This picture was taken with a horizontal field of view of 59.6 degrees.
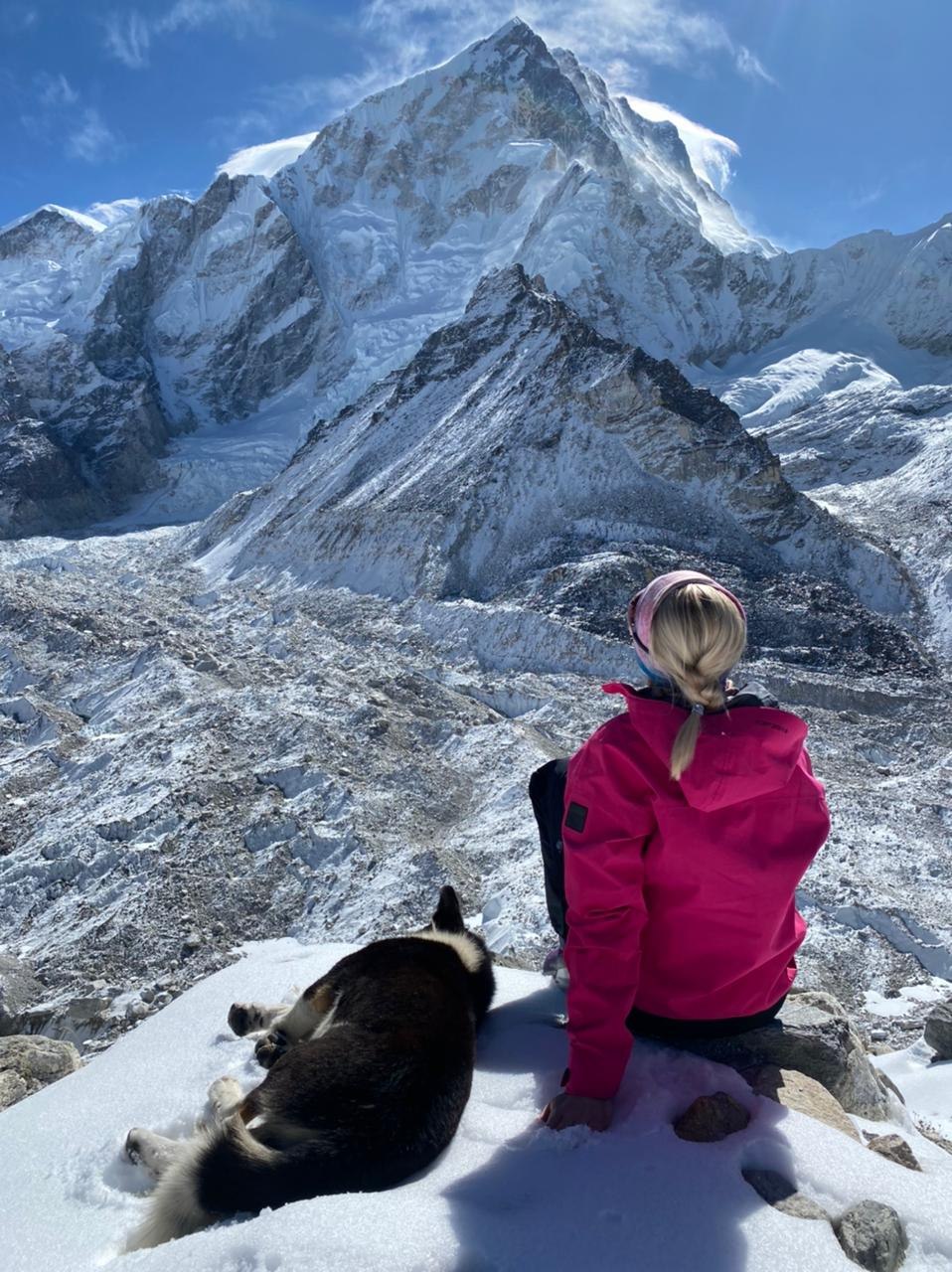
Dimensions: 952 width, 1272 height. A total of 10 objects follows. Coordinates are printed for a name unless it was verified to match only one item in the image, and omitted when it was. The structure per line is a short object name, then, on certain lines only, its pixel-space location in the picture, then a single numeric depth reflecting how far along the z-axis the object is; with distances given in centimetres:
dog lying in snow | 218
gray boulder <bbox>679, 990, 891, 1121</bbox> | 293
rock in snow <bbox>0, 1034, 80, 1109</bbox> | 391
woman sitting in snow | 235
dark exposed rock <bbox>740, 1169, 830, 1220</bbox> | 210
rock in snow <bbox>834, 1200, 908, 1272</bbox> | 199
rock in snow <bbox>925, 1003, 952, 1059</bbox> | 566
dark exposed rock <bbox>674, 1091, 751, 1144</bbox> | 236
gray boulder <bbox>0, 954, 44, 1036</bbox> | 659
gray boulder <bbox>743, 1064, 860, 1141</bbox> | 268
